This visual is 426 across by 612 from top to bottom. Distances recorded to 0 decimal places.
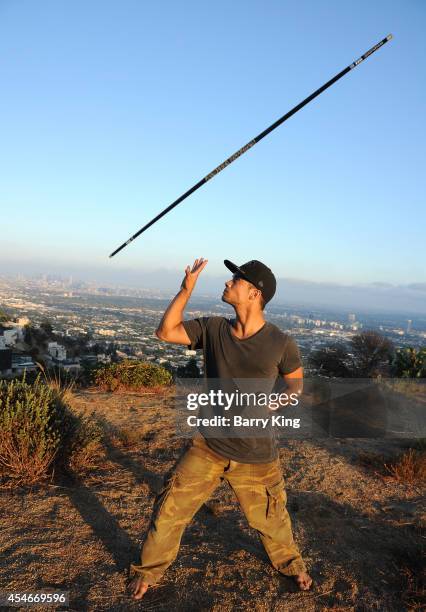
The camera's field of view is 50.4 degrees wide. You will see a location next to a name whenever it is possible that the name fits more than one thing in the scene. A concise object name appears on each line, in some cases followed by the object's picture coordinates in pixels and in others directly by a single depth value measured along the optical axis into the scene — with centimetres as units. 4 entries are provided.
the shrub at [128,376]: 1047
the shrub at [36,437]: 479
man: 308
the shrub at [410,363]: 1276
